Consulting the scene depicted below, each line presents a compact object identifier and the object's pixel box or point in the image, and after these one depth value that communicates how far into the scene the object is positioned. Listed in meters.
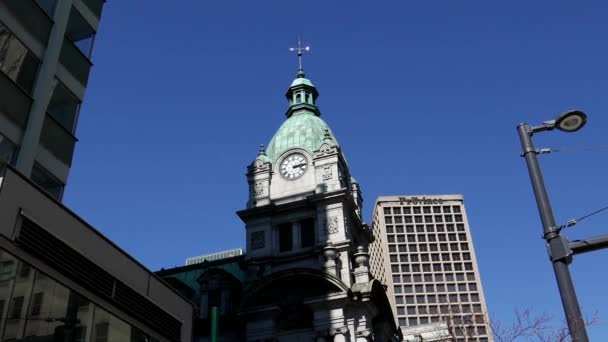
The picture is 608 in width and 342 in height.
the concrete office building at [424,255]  129.00
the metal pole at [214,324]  16.10
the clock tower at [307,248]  43.69
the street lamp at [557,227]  12.21
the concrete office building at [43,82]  20.56
